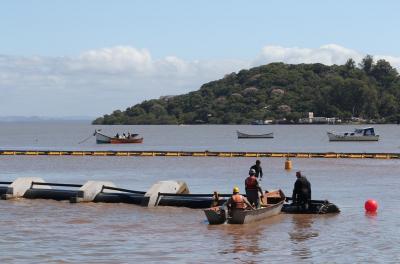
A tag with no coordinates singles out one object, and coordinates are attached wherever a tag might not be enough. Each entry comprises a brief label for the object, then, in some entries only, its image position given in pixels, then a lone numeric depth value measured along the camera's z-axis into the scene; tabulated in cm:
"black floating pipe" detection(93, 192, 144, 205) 3528
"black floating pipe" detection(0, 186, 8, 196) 3909
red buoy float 3297
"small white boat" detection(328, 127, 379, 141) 14588
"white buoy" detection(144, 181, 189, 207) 3431
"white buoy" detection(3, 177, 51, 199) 3806
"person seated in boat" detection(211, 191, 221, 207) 3095
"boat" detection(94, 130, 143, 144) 14075
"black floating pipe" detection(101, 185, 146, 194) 3531
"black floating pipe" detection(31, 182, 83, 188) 3691
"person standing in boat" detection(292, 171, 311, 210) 3070
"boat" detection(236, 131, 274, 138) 18125
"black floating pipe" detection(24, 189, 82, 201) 3719
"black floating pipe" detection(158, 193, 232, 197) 3324
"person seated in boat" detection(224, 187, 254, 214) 2781
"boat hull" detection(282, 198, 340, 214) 3139
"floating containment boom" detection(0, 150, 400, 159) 7456
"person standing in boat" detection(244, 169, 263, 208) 2911
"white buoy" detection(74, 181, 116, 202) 3603
